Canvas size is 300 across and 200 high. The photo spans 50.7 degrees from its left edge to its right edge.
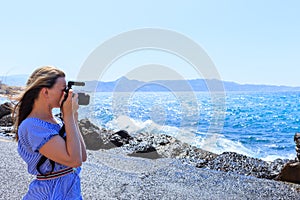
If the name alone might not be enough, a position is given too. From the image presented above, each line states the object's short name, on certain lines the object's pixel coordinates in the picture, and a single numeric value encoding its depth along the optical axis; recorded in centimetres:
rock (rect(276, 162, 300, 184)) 495
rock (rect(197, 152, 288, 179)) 579
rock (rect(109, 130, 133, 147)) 830
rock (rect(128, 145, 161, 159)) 675
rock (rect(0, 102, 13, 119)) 1082
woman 145
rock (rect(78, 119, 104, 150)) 758
